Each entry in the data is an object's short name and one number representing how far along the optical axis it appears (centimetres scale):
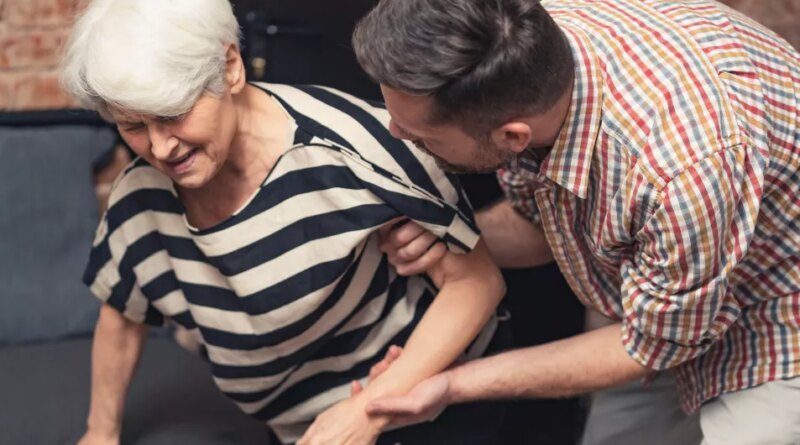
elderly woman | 149
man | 138
